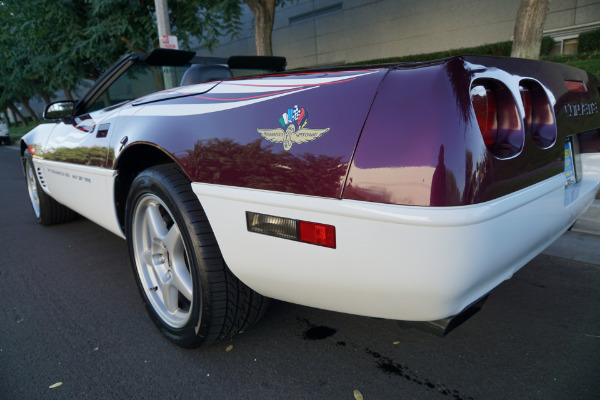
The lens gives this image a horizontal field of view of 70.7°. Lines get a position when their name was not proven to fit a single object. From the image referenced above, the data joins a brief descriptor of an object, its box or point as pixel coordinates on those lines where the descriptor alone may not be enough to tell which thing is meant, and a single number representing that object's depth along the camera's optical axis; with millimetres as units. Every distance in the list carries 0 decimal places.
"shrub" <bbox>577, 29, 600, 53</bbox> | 9250
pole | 8203
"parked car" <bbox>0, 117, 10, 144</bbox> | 21070
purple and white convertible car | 1299
